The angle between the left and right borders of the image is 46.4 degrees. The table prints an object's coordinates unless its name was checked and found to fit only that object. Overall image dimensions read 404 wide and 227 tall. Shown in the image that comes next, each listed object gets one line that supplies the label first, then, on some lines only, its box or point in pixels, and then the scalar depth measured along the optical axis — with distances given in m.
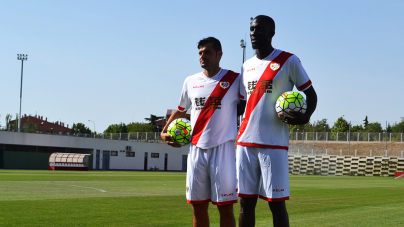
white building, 55.19
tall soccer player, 4.27
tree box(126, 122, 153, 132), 128.30
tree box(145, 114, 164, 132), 138.00
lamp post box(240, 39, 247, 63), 50.72
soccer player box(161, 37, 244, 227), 4.61
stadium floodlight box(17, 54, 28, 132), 71.91
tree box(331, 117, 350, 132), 90.61
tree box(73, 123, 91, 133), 133.06
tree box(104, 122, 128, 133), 132.12
